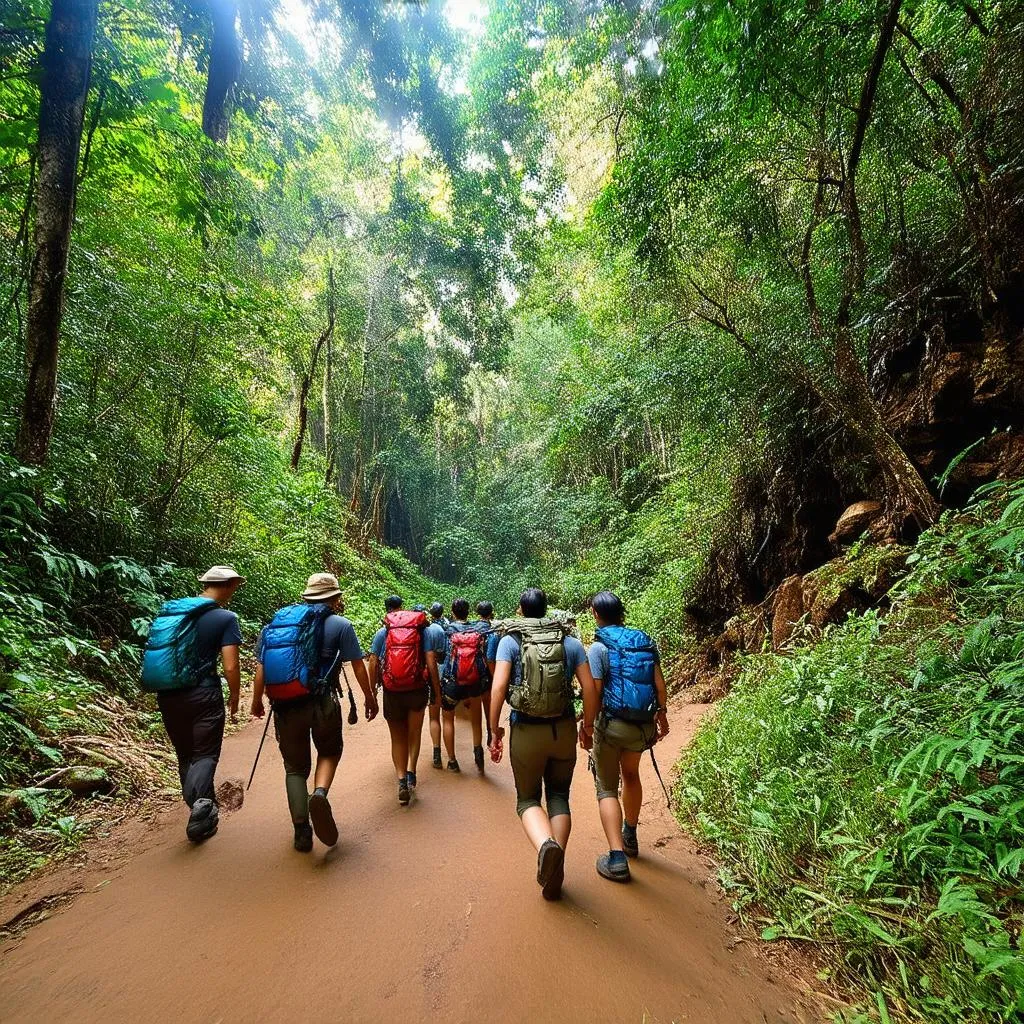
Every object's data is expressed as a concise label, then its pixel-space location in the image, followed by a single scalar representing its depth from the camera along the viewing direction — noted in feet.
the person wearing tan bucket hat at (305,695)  9.82
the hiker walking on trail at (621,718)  9.65
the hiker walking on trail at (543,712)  8.83
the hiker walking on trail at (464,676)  15.88
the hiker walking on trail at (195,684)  10.18
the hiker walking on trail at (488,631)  15.63
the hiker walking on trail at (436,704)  14.12
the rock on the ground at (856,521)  17.04
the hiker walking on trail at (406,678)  13.01
